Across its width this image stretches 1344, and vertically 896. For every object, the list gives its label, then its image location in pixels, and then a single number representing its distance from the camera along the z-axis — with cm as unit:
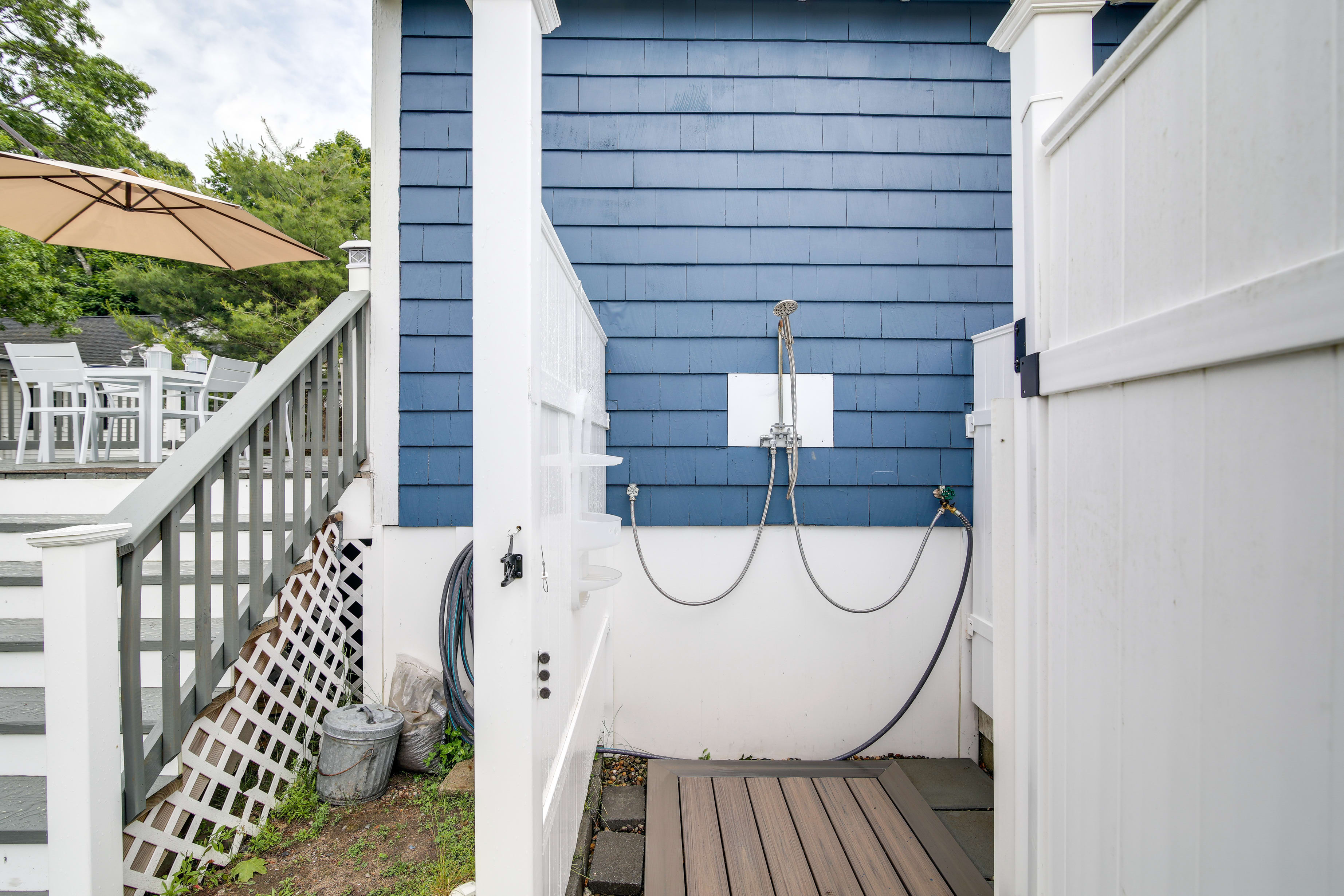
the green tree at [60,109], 902
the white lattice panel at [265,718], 172
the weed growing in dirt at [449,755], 235
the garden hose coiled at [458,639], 241
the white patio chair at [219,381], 373
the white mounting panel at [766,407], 270
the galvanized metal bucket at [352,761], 214
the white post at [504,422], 112
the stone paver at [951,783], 232
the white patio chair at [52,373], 382
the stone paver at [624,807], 208
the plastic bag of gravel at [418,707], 234
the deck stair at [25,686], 152
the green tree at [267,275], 821
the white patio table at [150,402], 344
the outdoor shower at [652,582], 242
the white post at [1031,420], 115
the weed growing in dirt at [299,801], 204
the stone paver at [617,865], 174
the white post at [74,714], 128
